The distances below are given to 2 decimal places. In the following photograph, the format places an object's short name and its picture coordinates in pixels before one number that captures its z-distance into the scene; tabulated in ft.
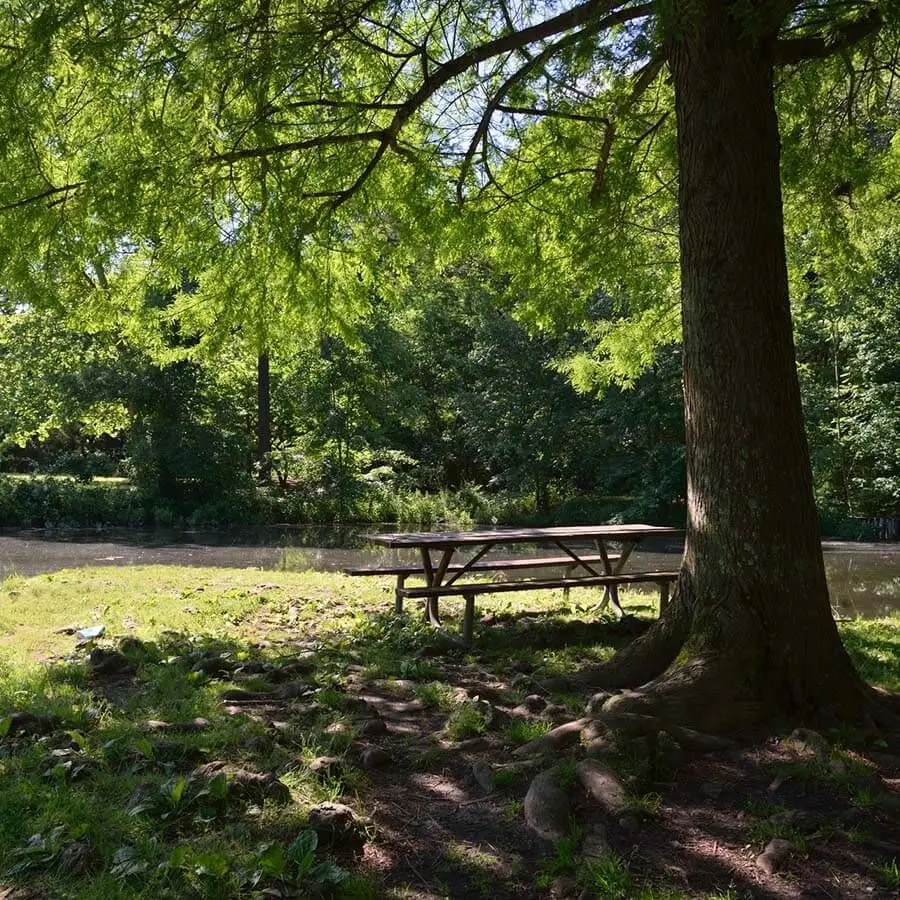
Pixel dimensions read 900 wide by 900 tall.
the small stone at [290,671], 18.85
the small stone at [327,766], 12.46
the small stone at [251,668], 19.30
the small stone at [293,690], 17.26
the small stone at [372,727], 14.69
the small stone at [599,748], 12.39
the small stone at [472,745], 14.10
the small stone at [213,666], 19.25
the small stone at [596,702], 15.05
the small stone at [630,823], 10.74
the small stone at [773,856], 10.00
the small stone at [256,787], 11.51
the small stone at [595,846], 10.17
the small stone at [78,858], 9.92
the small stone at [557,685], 17.48
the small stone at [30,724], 14.71
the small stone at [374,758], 13.20
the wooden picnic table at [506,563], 24.14
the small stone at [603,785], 11.21
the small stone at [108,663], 19.42
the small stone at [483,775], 12.42
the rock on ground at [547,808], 10.78
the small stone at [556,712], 15.52
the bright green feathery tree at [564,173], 15.25
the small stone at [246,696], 17.03
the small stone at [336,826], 10.45
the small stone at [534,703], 16.25
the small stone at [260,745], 13.56
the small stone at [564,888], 9.57
